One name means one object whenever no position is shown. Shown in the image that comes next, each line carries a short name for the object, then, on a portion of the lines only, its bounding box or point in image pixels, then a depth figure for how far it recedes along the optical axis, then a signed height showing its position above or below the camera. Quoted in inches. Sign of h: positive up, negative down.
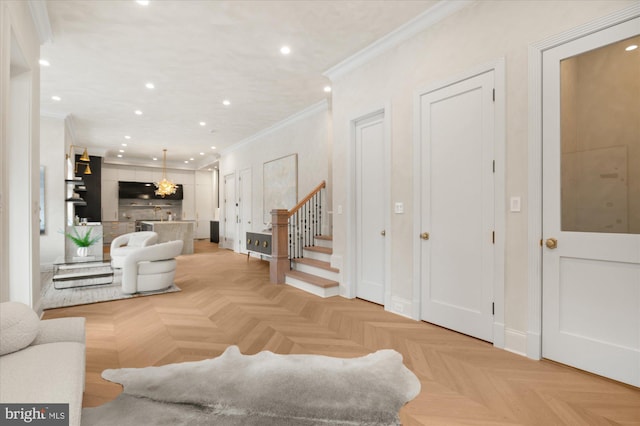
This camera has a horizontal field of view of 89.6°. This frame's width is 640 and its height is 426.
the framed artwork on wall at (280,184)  275.9 +24.4
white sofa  46.9 -26.5
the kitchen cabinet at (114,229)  456.8 -26.2
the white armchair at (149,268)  177.6 -32.6
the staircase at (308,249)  182.9 -25.7
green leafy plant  203.3 -20.4
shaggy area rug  163.5 -46.4
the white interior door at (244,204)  352.2 +7.2
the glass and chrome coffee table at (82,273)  180.5 -37.1
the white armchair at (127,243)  239.3 -26.5
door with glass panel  85.3 +1.8
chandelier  409.7 +30.4
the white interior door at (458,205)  113.6 +1.9
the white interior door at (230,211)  387.6 -1.0
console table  229.8 -24.0
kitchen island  346.6 -22.5
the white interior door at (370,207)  158.6 +1.6
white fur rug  69.5 -44.7
